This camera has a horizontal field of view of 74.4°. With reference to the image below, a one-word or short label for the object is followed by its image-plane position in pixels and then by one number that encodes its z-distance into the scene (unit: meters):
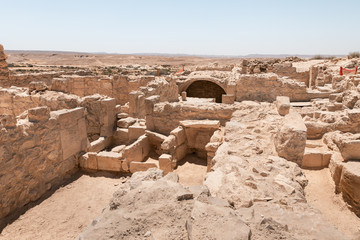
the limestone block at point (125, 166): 6.11
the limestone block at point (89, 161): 6.17
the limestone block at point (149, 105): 7.36
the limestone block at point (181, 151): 6.66
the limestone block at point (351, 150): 4.25
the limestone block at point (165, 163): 5.97
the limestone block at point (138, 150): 6.18
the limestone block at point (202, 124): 6.53
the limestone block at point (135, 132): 7.46
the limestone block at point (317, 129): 6.13
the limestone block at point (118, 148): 6.88
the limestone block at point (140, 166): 6.00
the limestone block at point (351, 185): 3.73
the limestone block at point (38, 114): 5.10
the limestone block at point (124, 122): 7.82
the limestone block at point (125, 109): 11.20
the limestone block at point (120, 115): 8.00
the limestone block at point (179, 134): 6.54
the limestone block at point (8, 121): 4.49
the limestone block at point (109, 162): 6.14
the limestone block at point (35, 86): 9.22
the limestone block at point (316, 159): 4.77
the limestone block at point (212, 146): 5.27
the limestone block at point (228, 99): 9.43
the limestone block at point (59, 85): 11.16
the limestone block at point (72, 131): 5.79
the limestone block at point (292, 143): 3.68
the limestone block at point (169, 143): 6.18
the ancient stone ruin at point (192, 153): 1.76
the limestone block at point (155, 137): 6.99
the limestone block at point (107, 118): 7.46
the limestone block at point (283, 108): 5.52
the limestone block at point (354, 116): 5.96
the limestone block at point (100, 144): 6.75
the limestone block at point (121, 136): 7.65
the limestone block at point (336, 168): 4.17
